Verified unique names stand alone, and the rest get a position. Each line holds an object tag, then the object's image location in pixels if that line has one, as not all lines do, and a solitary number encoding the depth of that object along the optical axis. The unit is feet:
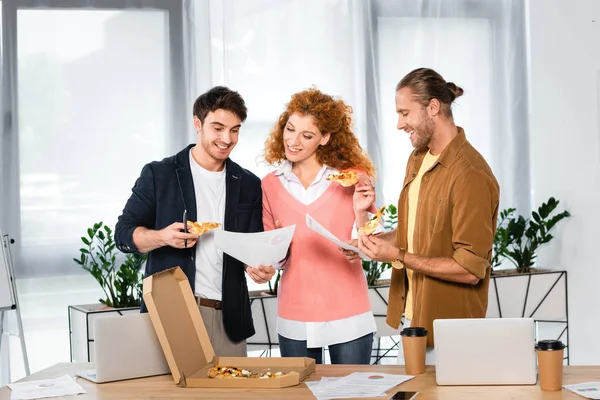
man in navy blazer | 15.40
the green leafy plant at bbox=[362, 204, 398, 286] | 25.49
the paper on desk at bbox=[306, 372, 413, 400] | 11.95
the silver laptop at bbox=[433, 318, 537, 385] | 12.16
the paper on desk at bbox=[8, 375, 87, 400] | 12.60
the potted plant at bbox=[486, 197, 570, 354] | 26.44
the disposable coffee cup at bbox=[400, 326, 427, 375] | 12.98
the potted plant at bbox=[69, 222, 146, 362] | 22.57
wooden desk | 11.85
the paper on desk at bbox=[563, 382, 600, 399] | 11.53
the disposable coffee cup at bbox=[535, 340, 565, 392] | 11.84
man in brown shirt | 14.02
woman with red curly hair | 15.67
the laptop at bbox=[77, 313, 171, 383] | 13.16
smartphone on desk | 11.57
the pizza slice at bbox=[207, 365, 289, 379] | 13.01
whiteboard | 22.17
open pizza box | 12.79
